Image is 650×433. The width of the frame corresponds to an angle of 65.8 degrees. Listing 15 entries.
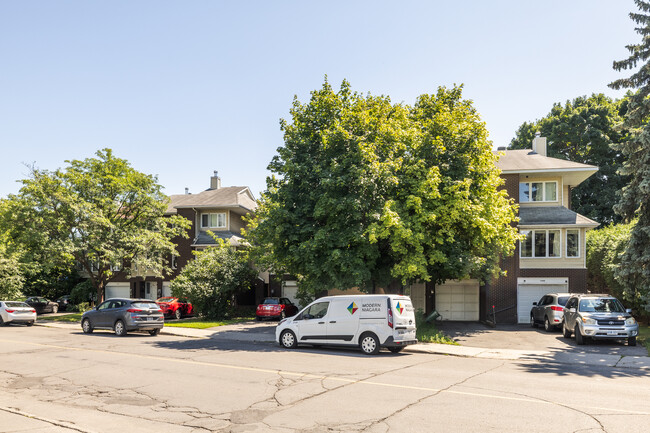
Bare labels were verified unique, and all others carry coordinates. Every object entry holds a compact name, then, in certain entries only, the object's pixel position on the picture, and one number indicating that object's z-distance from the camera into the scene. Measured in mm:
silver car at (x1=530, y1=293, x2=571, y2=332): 23203
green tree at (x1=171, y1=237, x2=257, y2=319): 30453
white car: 28312
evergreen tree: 18984
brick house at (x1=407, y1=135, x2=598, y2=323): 28750
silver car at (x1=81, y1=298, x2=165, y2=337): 22211
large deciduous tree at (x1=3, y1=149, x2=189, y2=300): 31016
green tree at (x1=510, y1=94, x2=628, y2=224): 46875
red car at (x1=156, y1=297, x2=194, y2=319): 33531
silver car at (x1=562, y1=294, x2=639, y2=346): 18172
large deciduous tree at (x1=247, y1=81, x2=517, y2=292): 19859
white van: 15828
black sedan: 39750
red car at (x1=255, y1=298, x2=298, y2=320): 30734
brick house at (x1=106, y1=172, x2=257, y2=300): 40156
